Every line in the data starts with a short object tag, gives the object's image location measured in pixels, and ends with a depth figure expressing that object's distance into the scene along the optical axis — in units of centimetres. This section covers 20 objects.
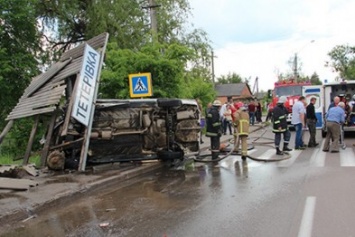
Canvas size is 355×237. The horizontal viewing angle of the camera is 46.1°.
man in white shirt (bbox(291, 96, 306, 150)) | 1355
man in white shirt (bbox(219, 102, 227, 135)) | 2059
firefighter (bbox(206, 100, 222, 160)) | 1160
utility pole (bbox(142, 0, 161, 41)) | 1576
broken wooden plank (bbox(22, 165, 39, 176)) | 931
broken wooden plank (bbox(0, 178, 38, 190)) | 784
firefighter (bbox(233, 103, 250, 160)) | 1193
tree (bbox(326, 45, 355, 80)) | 8187
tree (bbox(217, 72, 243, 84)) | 11212
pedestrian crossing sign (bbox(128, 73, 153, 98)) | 1223
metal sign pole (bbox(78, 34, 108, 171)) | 976
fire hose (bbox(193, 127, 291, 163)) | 1144
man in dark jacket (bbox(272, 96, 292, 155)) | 1237
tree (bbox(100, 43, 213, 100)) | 1571
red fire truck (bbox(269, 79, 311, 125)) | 2486
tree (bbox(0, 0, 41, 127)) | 2033
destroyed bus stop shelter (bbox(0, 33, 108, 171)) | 982
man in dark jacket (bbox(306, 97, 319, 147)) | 1398
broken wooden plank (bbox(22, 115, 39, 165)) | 1044
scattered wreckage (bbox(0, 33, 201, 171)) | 989
